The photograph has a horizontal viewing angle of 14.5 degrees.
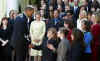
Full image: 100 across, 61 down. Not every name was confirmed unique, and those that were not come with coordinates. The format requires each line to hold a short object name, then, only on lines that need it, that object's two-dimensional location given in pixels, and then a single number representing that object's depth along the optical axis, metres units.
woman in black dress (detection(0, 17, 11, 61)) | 12.07
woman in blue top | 9.70
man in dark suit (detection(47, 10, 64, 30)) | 12.04
